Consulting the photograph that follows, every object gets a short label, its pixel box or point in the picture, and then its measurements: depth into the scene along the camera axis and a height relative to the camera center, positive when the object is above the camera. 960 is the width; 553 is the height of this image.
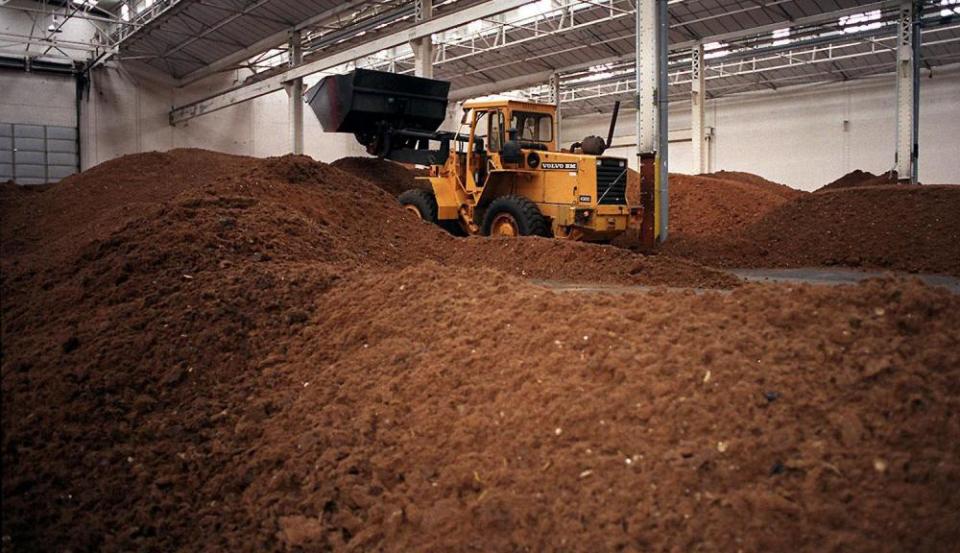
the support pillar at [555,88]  24.16 +5.75
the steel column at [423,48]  15.91 +4.68
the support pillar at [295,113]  21.38 +4.37
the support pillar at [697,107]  19.73 +4.31
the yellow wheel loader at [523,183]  11.12 +1.31
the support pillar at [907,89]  15.73 +3.77
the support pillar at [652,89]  11.18 +2.65
